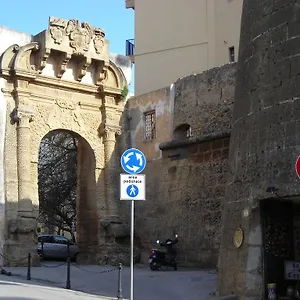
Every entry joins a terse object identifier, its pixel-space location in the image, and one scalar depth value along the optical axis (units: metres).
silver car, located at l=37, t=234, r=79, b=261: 23.58
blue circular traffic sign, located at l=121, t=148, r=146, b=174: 9.72
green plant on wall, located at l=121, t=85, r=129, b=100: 20.67
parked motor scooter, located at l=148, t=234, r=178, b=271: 16.55
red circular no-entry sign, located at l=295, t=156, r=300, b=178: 7.59
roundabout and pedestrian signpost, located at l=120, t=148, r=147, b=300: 9.54
